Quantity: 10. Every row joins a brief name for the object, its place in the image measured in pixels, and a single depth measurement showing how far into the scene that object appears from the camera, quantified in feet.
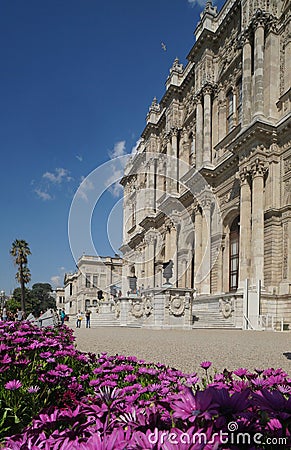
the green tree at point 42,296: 289.66
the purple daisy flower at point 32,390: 7.30
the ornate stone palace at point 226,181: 57.93
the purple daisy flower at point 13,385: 7.20
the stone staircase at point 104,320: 81.91
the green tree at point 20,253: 156.04
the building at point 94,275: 228.63
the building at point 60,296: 334.65
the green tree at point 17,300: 221.27
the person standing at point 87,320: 76.05
